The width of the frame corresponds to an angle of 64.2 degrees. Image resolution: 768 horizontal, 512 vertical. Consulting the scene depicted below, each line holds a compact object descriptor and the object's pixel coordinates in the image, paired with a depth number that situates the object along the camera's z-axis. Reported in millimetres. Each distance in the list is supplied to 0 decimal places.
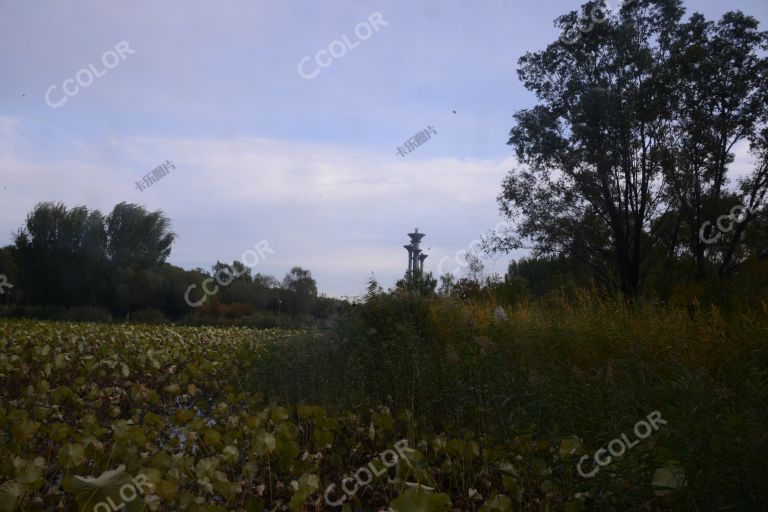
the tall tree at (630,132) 14359
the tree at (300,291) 27806
